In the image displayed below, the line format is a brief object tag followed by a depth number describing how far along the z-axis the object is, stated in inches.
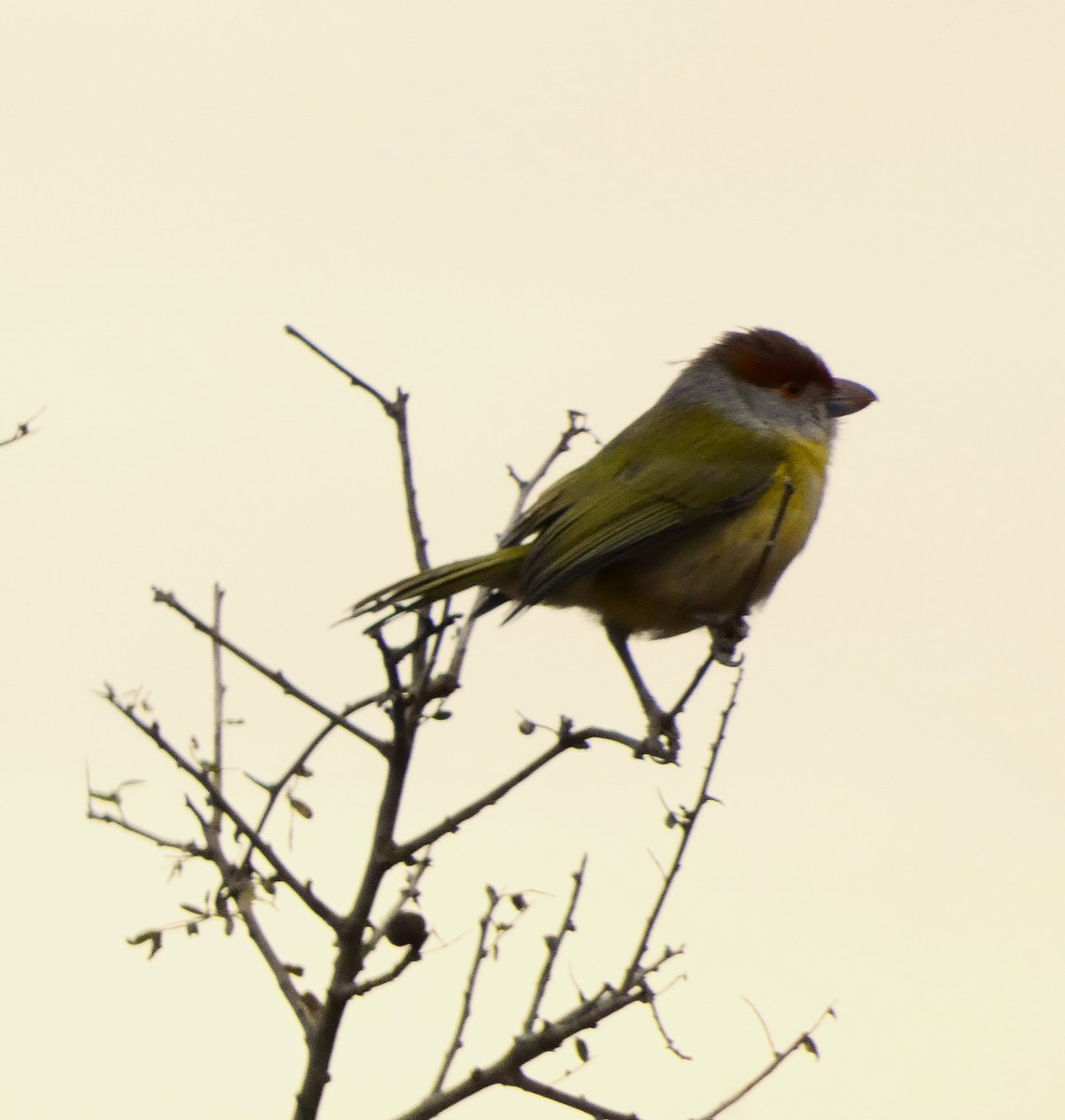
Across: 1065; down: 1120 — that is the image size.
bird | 425.1
